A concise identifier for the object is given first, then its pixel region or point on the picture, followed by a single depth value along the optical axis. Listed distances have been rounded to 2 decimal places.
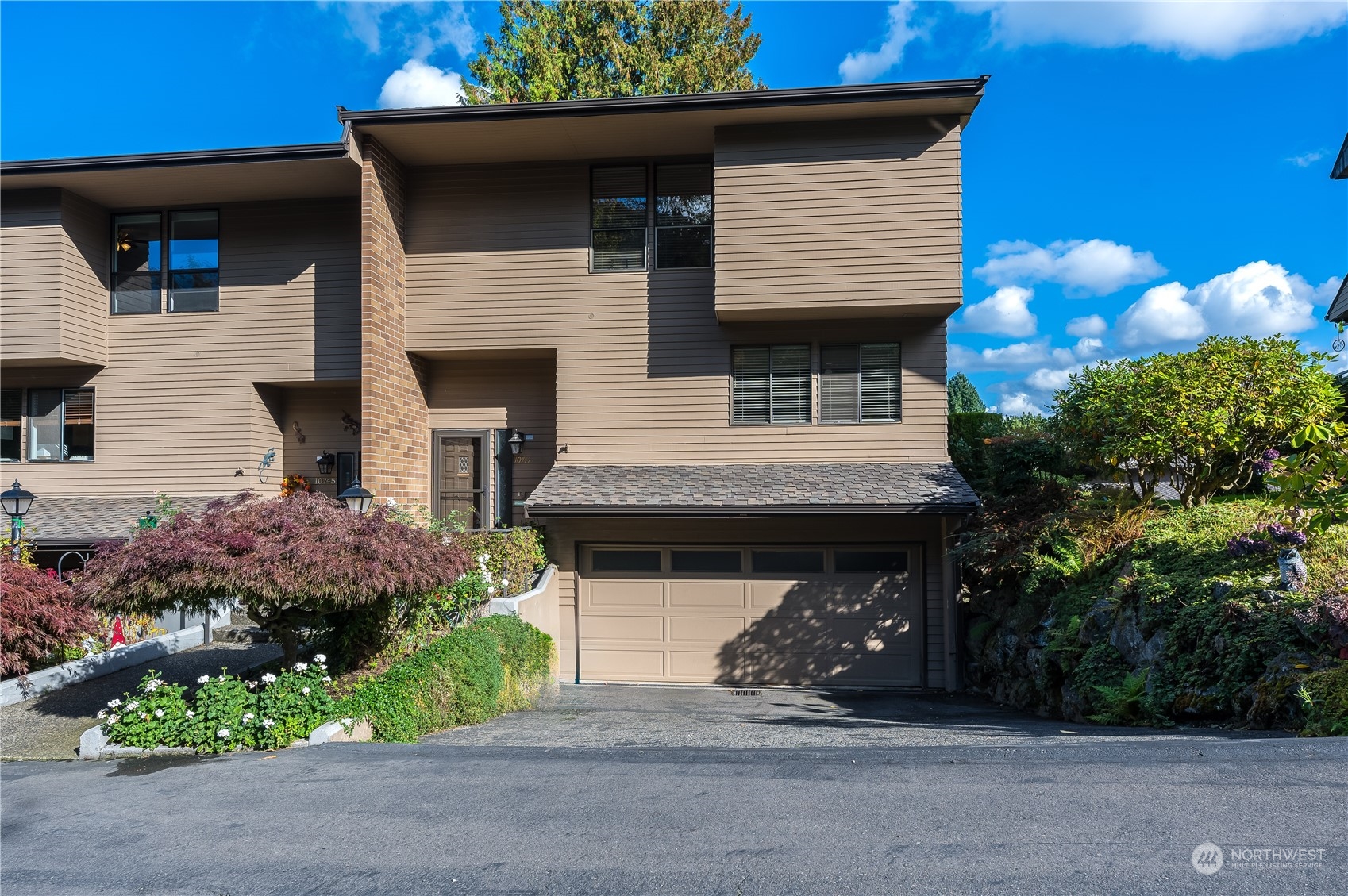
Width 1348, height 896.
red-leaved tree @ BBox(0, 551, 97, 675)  8.34
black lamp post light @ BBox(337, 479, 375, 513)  8.84
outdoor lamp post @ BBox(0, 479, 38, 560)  10.41
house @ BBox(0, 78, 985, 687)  11.73
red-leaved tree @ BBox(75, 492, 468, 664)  6.92
